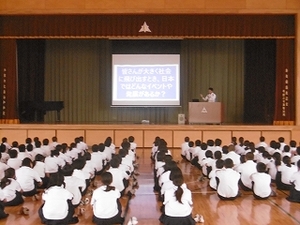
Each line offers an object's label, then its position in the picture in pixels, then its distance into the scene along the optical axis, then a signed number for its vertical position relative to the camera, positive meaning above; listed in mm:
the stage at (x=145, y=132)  12977 -778
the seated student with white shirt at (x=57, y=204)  5496 -1135
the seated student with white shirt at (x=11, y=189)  6160 -1121
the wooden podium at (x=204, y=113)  13297 -276
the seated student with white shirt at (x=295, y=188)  6699 -1167
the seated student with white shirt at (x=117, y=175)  6750 -993
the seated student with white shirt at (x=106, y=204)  5496 -1149
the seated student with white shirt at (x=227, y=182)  6789 -1095
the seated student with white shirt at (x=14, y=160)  7918 -946
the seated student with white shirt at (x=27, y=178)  6844 -1060
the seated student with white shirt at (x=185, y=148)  10742 -1001
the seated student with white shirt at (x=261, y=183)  6800 -1109
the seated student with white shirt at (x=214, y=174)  6922 -1069
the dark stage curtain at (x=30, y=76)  15056 +831
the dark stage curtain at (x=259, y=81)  14884 +699
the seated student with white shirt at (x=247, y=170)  7367 -1003
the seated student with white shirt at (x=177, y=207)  5316 -1124
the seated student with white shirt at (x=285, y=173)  7281 -1041
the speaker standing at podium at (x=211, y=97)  14416 +161
